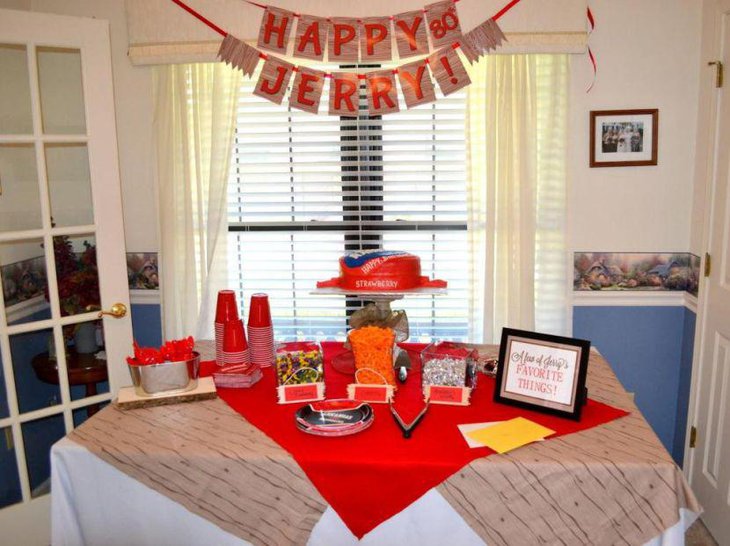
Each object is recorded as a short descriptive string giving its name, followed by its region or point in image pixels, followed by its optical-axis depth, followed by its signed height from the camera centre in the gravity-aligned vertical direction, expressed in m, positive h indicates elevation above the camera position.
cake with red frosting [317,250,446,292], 1.99 -0.21
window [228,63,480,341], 3.18 +0.03
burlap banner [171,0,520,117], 2.65 +0.70
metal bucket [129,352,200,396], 1.83 -0.50
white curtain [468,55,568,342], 2.88 +0.11
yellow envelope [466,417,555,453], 1.56 -0.59
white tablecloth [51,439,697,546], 1.60 -0.79
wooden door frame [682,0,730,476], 2.60 +0.22
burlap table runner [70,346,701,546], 1.46 -0.67
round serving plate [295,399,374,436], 1.63 -0.57
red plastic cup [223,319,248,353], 1.99 -0.41
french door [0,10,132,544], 2.42 -0.11
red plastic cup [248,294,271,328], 2.02 -0.34
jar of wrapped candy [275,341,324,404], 1.85 -0.50
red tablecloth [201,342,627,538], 1.50 -0.61
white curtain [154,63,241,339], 3.03 +0.14
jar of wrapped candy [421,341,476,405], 1.82 -0.51
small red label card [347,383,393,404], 1.84 -0.55
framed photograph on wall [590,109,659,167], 2.90 +0.32
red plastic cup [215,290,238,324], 2.03 -0.31
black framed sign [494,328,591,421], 1.69 -0.47
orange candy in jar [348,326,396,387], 1.89 -0.44
